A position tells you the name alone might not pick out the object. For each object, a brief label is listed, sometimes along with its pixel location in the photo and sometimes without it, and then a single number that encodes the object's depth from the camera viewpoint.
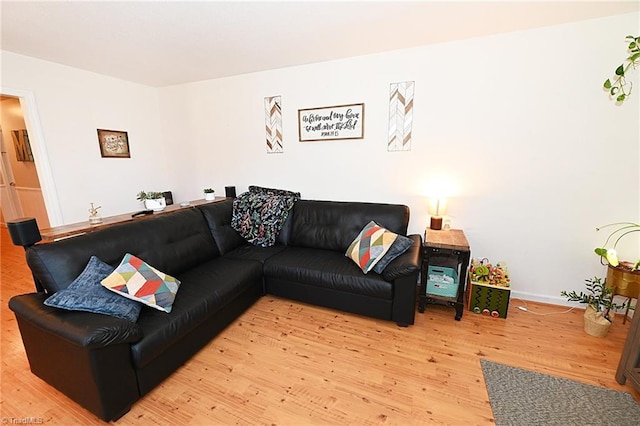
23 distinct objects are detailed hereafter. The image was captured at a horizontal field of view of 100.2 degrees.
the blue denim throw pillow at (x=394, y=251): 2.25
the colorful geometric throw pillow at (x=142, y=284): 1.63
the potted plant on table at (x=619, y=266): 2.04
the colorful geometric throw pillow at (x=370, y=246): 2.27
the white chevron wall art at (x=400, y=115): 2.66
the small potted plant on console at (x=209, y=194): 3.48
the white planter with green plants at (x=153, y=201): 2.85
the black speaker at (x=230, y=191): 3.61
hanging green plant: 1.99
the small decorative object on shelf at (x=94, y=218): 2.38
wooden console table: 2.00
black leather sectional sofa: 1.39
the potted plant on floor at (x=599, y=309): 2.04
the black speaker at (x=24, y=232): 1.58
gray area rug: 1.42
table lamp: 2.63
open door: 4.69
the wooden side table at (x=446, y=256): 2.22
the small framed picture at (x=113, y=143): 3.35
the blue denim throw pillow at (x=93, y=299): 1.47
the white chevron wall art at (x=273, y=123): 3.24
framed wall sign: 2.90
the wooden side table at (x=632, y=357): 1.53
